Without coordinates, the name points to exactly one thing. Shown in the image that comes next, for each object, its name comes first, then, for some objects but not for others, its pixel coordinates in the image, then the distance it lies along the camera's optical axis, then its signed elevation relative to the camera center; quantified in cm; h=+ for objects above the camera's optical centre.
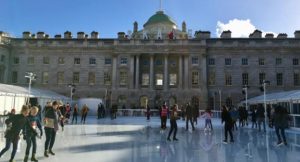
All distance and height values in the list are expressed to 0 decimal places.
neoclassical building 3565 +551
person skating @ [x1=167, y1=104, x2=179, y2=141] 969 -99
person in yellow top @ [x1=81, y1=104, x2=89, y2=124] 1821 -139
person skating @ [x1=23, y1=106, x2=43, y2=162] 615 -122
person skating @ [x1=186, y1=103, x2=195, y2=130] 1386 -107
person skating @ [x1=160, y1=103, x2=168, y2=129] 1206 -125
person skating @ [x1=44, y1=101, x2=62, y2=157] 683 -94
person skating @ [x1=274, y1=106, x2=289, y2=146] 917 -98
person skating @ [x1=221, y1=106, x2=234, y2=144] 976 -116
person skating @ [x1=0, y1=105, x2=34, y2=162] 587 -100
